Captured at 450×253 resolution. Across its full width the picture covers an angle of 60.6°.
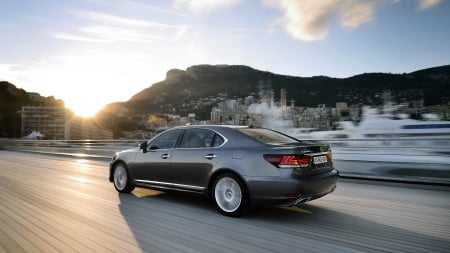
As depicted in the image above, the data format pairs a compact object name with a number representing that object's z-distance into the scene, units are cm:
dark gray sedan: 539
